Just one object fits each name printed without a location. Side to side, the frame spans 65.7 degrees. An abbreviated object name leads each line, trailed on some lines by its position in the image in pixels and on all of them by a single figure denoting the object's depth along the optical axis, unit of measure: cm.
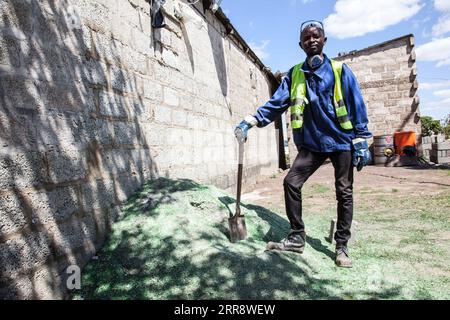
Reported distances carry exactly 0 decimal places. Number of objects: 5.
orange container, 1265
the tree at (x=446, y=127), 2617
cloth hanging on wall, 420
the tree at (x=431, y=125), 2691
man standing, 302
